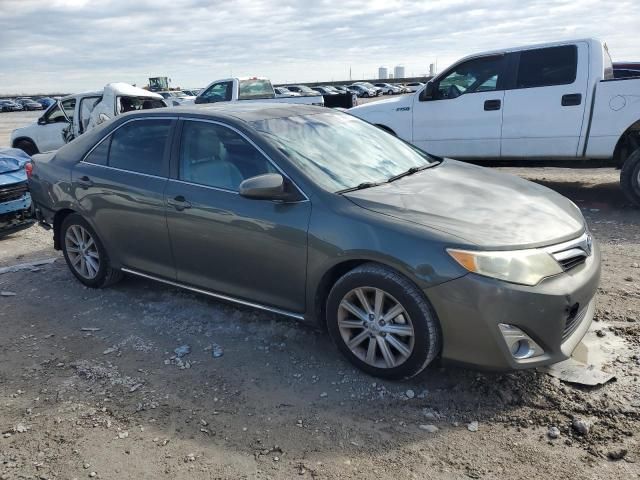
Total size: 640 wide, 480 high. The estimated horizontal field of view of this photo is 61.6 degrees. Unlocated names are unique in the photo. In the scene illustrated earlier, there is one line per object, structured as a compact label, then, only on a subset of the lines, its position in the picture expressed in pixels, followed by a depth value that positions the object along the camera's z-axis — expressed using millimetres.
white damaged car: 11195
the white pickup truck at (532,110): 6727
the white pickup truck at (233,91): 15297
